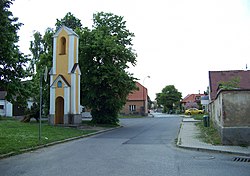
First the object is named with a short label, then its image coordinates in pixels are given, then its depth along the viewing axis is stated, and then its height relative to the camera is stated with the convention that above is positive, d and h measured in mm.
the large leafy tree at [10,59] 10844 +1881
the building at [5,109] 49750 -125
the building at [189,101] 94112 +1901
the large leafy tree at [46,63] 33094 +5003
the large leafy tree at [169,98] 96000 +2967
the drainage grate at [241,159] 10217 -1778
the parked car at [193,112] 66288 -1012
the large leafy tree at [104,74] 28906 +3248
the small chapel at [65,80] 28000 +2590
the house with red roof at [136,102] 72938 +1339
